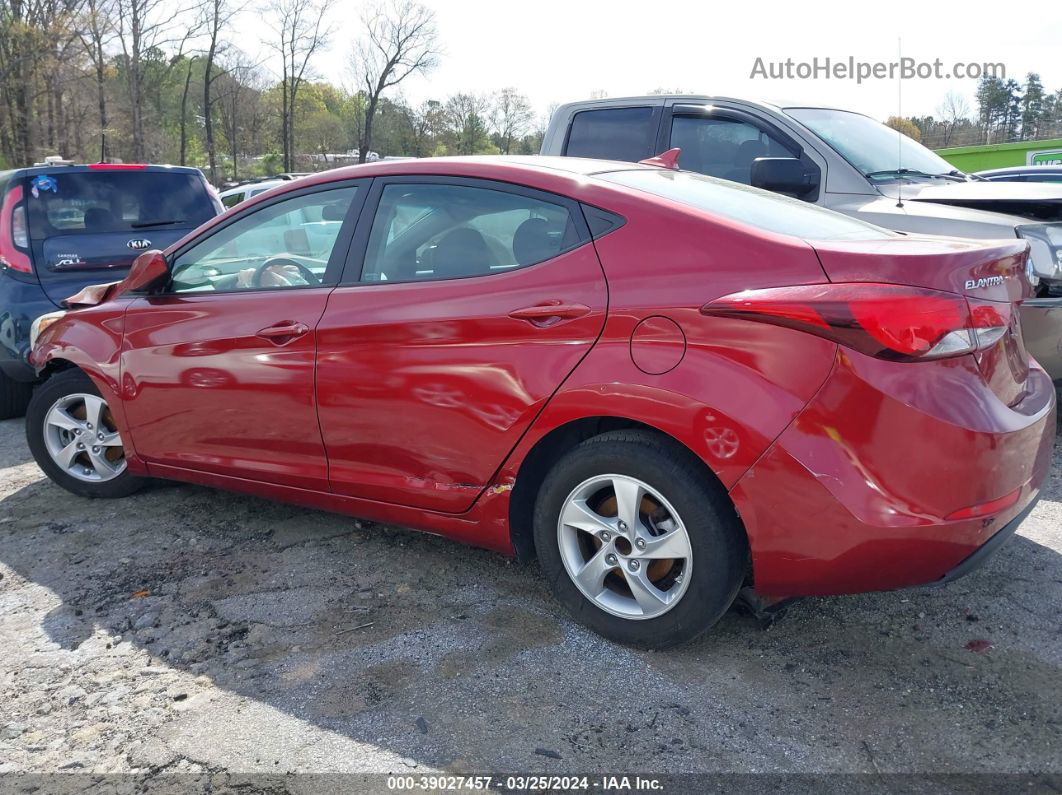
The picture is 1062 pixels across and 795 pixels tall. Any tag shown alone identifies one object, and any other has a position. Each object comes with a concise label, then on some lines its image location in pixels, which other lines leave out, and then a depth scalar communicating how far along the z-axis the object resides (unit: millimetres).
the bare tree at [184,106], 41594
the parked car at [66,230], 6121
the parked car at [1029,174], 9565
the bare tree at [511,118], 62344
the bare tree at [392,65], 47062
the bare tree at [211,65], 35750
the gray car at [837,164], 4457
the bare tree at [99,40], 30852
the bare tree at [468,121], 58781
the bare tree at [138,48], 32375
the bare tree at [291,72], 43031
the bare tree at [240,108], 45219
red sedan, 2475
